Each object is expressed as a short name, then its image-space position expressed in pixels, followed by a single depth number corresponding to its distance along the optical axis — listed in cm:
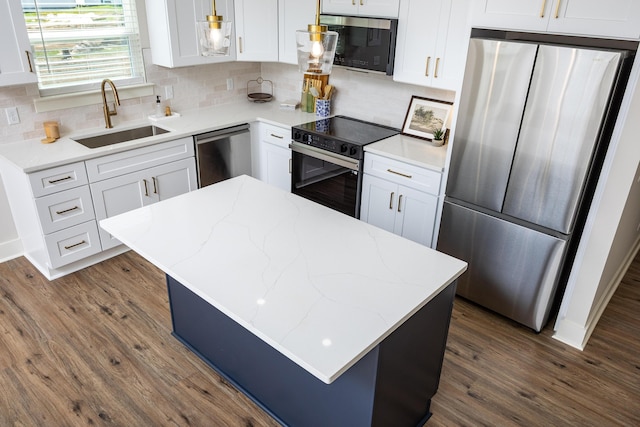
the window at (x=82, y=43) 332
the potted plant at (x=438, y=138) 345
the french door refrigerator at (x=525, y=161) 232
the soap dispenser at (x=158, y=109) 403
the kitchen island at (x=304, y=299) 162
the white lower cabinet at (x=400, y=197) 319
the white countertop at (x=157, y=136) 309
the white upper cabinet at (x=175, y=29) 359
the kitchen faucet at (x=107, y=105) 347
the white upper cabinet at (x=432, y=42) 300
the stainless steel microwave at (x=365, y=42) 330
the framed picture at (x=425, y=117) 352
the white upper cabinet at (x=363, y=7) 328
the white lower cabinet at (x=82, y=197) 310
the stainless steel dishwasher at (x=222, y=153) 389
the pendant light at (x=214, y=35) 174
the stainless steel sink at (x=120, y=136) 363
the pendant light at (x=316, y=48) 154
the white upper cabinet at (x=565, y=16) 214
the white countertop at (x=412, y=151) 314
